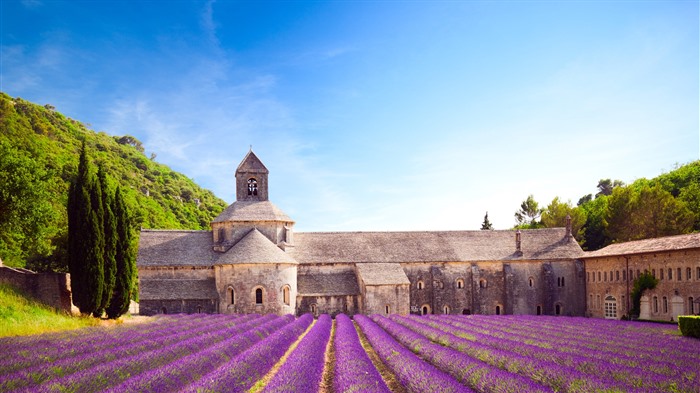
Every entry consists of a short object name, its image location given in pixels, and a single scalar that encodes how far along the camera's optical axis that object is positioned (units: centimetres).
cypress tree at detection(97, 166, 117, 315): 3072
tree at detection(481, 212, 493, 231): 8488
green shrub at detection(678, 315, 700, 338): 2520
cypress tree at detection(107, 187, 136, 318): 3266
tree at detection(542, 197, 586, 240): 6556
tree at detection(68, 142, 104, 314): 2941
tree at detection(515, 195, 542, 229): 9300
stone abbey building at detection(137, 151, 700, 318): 4150
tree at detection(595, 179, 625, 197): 12832
